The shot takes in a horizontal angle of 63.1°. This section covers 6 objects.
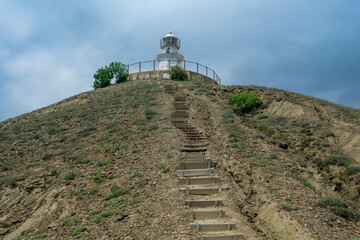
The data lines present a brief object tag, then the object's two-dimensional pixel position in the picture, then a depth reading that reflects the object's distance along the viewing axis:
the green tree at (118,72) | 31.77
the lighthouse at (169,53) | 33.25
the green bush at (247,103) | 20.52
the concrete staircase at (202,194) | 7.43
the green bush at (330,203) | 8.12
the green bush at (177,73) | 29.81
